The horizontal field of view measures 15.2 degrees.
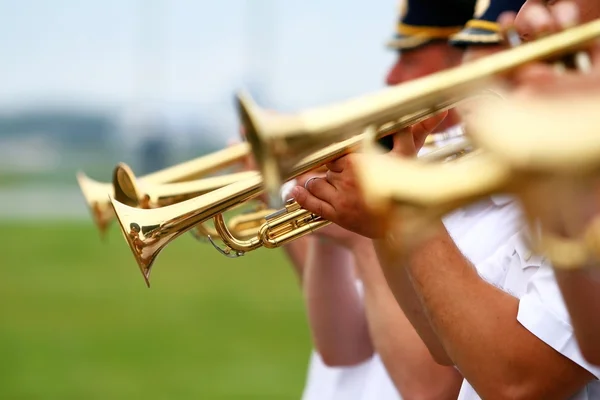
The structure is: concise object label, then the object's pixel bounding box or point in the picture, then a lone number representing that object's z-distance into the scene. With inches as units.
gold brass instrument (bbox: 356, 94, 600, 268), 75.2
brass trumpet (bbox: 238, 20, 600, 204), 81.9
